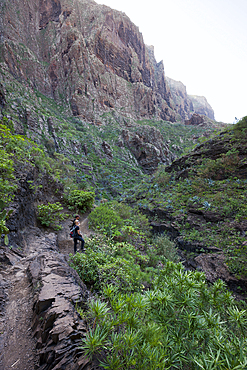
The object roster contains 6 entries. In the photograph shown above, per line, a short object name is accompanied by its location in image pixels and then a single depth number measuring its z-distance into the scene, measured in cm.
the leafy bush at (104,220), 785
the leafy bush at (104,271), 385
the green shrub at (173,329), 150
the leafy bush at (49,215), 686
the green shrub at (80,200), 951
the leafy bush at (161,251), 684
